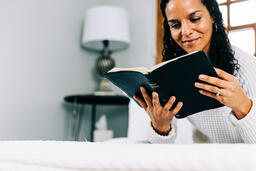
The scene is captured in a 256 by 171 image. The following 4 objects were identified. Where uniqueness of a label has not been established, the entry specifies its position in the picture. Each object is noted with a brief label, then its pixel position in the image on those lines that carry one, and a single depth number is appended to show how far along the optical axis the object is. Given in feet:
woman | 3.25
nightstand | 6.91
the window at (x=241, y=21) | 6.49
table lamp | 7.31
